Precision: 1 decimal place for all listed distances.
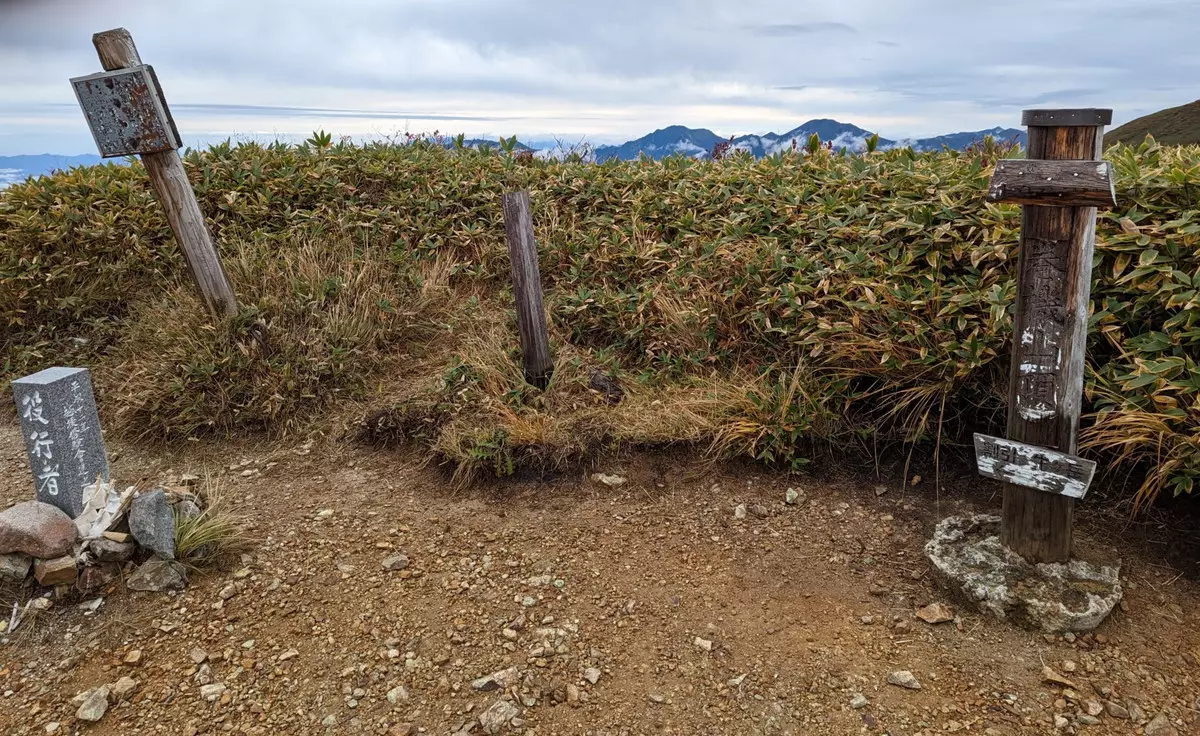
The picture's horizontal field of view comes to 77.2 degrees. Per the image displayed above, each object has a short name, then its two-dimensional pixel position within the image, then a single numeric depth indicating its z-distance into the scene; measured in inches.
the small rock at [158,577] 126.1
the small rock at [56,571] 122.2
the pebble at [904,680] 103.9
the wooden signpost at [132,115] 173.2
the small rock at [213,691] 106.6
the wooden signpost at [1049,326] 99.3
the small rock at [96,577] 124.3
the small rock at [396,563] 135.2
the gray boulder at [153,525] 128.6
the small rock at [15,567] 122.8
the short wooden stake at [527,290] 180.5
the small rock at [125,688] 106.9
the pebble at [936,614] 115.7
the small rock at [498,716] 100.0
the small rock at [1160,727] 95.3
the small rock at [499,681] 106.9
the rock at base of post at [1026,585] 110.8
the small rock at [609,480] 157.3
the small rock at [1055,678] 102.3
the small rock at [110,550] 127.0
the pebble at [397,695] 105.4
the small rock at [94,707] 103.5
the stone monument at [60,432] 124.3
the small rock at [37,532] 121.5
